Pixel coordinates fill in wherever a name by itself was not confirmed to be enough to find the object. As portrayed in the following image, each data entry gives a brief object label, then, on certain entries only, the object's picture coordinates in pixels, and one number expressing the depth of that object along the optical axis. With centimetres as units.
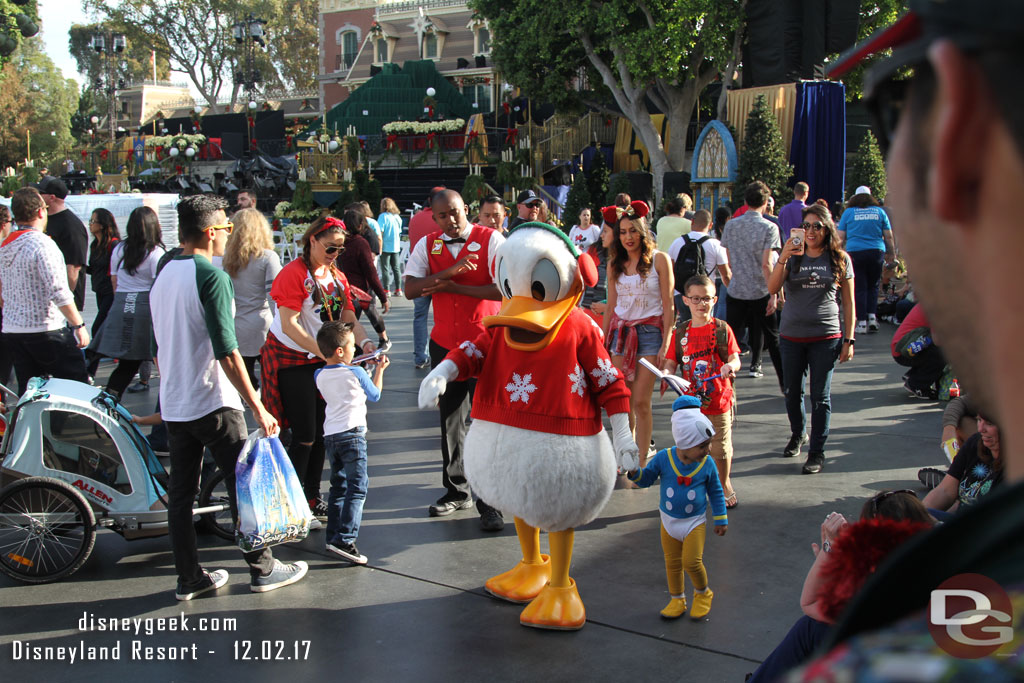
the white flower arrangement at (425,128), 2912
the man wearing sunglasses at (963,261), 61
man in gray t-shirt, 785
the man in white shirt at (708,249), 786
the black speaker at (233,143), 3966
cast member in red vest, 536
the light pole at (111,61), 4069
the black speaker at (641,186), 2125
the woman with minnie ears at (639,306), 584
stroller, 452
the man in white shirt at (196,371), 405
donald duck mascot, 389
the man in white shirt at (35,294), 576
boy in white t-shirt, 470
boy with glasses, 528
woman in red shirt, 515
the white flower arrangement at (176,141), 3178
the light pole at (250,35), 3281
